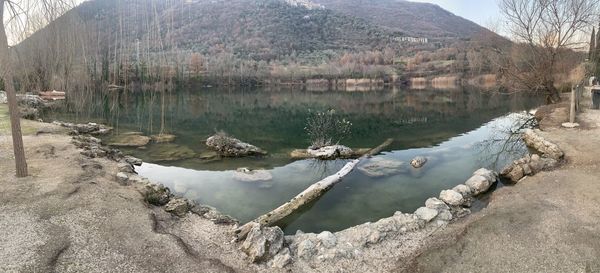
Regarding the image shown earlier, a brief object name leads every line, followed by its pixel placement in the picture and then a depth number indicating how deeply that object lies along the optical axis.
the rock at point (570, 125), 16.28
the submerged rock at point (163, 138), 18.71
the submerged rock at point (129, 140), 17.48
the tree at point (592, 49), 28.10
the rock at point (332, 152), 15.08
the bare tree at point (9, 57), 7.47
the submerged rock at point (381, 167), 12.56
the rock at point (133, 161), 13.83
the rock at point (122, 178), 9.68
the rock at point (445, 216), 8.22
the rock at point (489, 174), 10.63
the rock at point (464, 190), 9.61
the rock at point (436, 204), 8.53
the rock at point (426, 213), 8.08
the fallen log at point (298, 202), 7.40
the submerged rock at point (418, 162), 13.51
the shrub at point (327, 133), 16.73
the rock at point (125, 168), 11.08
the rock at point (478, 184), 10.05
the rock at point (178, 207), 8.44
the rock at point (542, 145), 12.38
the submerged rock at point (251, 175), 12.00
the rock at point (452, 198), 9.03
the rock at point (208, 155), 14.99
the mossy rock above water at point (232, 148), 15.50
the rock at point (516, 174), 10.89
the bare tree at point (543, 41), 22.16
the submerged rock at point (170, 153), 14.96
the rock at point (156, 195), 8.68
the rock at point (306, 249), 6.64
